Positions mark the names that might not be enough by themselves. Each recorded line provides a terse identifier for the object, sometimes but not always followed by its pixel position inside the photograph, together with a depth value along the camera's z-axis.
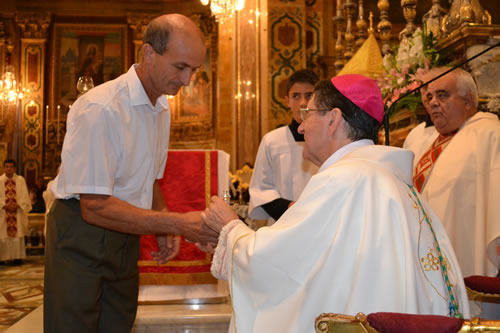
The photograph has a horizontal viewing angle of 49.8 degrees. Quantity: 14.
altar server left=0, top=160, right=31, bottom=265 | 10.84
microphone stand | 2.92
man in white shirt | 2.25
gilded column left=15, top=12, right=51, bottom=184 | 16.83
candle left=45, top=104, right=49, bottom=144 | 16.92
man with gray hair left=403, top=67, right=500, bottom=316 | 3.11
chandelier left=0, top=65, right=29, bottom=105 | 15.18
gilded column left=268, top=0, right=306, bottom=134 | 10.09
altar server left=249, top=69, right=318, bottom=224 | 3.81
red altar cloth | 4.18
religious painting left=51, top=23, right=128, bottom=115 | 17.33
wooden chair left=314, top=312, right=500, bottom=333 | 1.50
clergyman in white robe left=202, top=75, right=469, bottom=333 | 1.80
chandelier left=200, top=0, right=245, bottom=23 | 8.78
